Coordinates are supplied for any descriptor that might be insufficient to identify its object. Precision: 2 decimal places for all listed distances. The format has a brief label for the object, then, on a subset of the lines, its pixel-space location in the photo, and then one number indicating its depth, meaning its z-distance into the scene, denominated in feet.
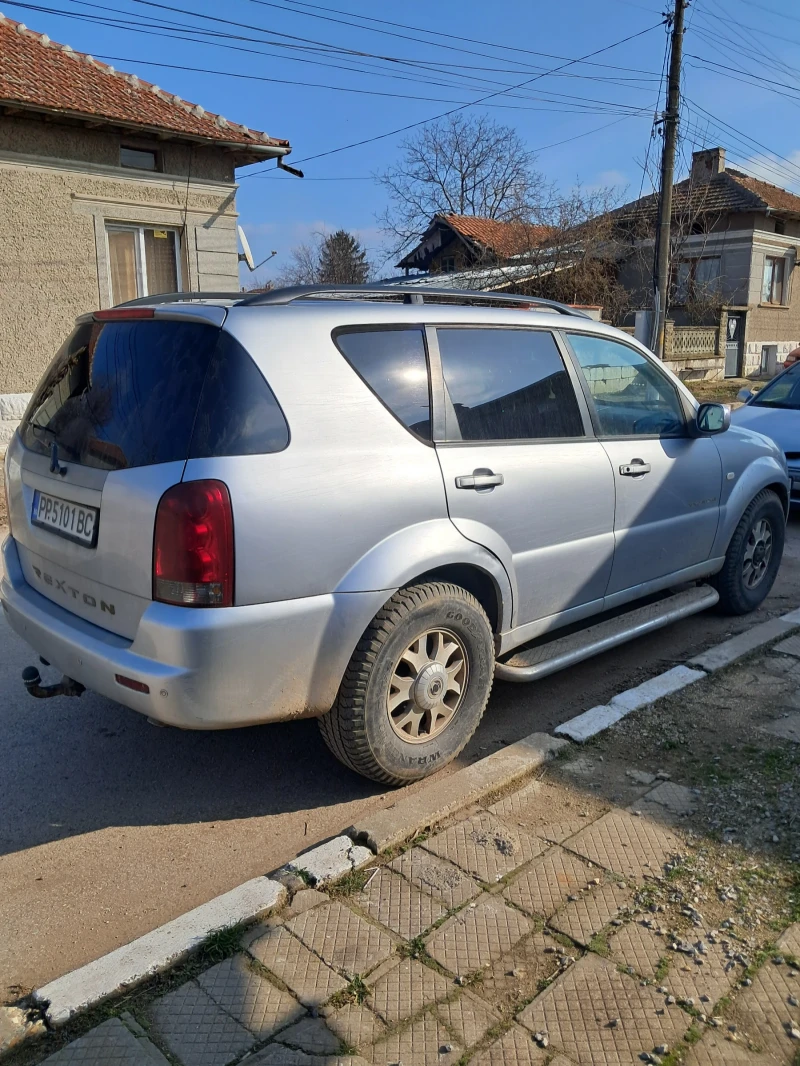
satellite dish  47.56
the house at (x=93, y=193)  36.99
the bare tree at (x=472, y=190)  123.24
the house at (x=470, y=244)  79.15
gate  83.66
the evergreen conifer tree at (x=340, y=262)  176.55
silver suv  9.05
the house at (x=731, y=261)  88.69
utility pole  56.34
